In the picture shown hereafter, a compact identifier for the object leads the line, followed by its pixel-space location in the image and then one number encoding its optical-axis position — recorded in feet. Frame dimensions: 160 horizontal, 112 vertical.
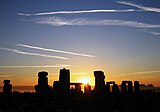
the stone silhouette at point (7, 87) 140.04
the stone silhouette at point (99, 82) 122.94
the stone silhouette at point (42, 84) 124.36
